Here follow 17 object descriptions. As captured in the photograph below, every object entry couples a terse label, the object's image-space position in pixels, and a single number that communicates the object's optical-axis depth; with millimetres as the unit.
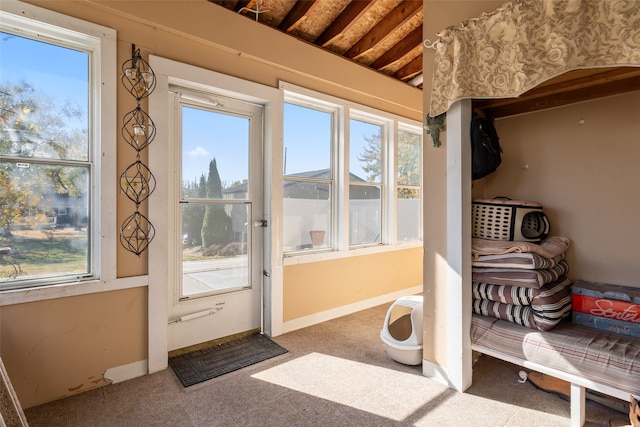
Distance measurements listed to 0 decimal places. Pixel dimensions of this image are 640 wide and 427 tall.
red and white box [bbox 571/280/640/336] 1775
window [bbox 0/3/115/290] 1872
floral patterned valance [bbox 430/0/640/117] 1397
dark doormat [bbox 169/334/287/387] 2270
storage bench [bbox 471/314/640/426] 1527
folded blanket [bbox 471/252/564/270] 1873
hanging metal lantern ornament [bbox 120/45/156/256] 2180
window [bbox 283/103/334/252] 3189
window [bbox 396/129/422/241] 4254
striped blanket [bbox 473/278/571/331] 1834
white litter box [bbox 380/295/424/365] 2348
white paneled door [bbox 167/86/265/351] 2568
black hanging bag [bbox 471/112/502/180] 2131
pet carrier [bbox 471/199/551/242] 2119
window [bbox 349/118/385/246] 3747
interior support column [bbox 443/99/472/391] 1984
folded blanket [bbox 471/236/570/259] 1925
